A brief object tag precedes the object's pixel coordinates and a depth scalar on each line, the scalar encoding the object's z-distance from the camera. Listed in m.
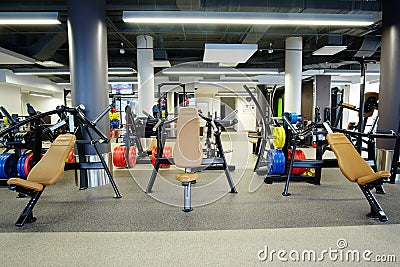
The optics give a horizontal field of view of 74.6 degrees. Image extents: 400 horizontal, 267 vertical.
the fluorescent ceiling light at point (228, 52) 6.46
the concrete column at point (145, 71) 7.70
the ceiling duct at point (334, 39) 6.86
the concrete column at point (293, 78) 8.04
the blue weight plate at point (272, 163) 4.06
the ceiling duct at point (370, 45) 7.25
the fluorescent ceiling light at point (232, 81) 12.52
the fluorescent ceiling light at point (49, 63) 8.50
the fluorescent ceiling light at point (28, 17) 4.89
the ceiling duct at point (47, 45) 7.16
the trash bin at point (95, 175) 4.16
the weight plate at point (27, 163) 3.88
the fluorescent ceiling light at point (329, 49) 6.75
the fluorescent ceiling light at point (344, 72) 10.25
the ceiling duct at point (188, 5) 4.98
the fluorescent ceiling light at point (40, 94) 14.56
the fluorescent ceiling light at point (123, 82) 12.98
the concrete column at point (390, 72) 4.25
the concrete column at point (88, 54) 3.95
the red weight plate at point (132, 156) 5.10
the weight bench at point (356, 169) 2.82
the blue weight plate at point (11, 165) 4.01
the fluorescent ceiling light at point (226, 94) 15.21
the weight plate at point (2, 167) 3.96
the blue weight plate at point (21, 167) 3.88
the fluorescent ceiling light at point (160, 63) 7.78
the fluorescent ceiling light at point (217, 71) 10.20
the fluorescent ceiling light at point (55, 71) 9.66
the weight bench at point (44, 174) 2.74
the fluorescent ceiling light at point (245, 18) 5.00
